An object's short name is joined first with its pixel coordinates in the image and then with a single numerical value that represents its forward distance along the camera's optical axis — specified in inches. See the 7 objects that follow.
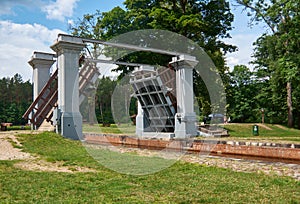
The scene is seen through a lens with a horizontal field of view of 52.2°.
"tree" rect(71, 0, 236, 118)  919.3
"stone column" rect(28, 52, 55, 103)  655.9
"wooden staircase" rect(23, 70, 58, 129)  610.6
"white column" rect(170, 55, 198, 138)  686.5
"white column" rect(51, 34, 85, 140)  538.6
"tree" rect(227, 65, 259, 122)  1444.4
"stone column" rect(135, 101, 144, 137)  760.3
